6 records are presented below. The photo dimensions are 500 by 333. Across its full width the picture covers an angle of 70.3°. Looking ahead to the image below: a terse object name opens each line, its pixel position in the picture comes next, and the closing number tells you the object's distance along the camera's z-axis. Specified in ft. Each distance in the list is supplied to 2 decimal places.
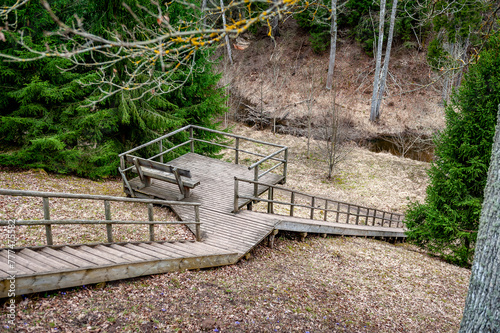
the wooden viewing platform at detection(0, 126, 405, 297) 16.40
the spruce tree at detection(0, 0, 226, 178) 38.42
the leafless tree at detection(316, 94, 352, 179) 71.36
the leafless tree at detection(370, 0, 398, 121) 84.49
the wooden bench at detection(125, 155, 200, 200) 31.78
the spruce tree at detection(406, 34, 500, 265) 35.17
